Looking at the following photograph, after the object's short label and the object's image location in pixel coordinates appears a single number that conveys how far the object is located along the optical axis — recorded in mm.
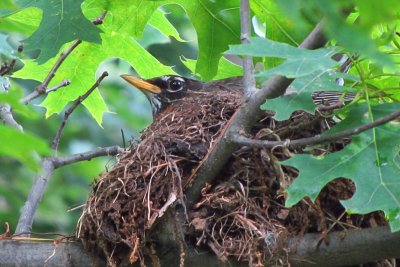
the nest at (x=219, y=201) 6371
